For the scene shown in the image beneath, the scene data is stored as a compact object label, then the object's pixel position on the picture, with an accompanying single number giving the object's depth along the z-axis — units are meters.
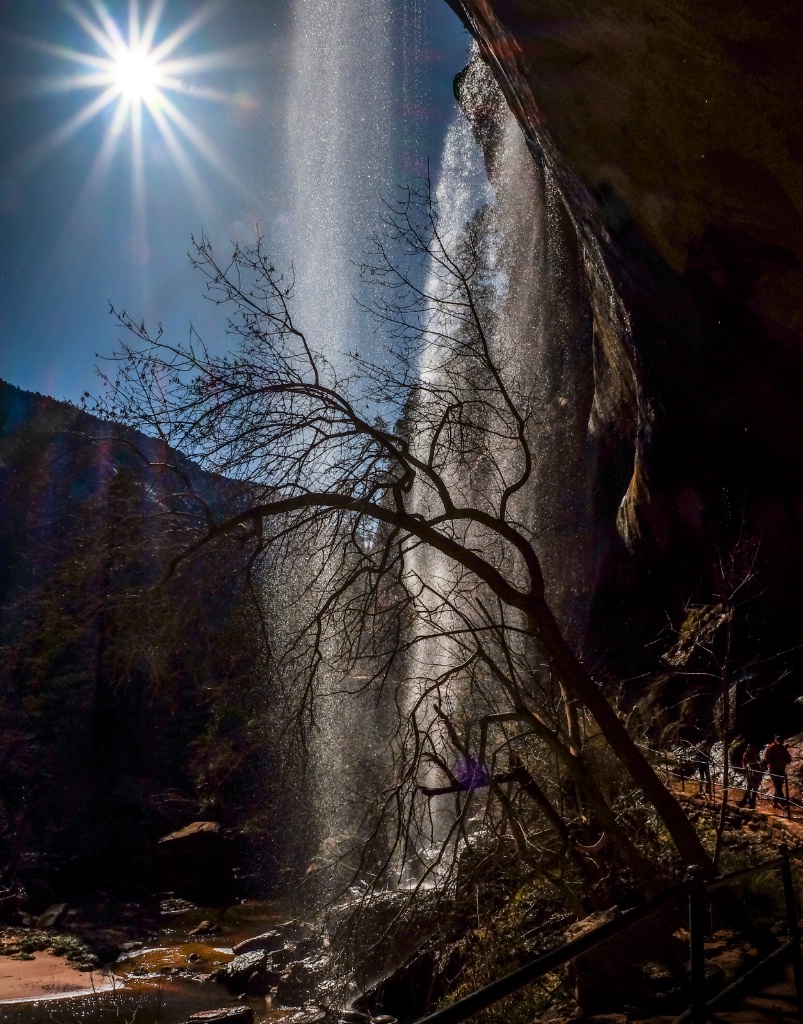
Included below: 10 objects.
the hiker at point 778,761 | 11.37
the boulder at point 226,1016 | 10.67
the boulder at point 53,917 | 19.56
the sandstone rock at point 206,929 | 18.03
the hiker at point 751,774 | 10.99
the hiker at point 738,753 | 13.32
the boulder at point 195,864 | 22.17
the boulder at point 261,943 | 15.36
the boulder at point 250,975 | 13.05
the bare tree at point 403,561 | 5.92
